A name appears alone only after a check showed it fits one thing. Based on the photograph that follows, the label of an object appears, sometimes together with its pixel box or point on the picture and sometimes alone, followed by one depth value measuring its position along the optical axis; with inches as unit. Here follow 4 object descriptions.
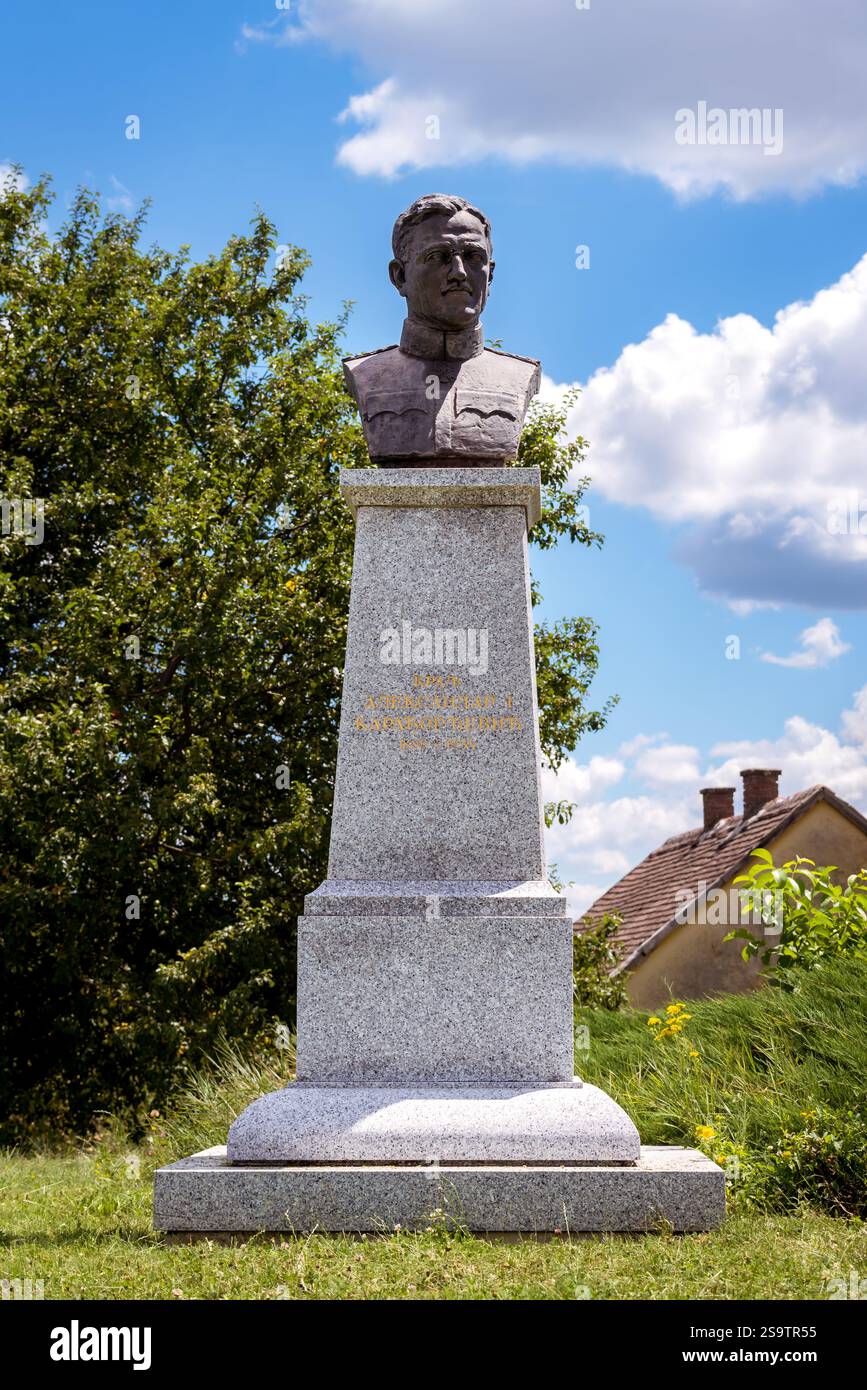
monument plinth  208.1
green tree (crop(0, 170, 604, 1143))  455.2
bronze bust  270.4
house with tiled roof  805.2
